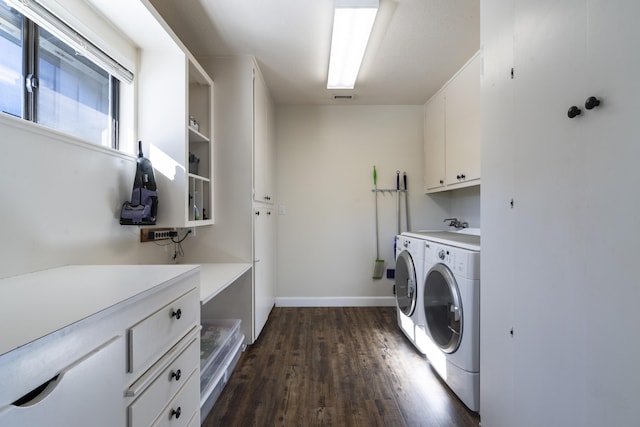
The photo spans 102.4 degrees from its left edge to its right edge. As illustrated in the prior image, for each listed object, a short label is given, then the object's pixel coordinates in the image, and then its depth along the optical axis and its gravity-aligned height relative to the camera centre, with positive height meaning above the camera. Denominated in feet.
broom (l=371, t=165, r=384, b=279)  9.87 -1.78
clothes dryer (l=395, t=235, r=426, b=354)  6.48 -1.91
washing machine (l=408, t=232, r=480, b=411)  4.63 -1.95
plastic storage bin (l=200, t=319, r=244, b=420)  4.64 -2.91
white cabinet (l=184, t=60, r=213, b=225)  6.35 +1.92
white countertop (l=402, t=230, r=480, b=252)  4.85 -0.54
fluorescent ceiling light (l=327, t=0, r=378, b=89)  5.00 +4.10
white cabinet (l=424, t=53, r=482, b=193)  6.66 +2.50
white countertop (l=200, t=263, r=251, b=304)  4.27 -1.25
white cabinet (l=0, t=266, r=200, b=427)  1.49 -1.00
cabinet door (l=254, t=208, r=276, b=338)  7.12 -1.55
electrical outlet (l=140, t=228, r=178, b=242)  5.27 -0.39
